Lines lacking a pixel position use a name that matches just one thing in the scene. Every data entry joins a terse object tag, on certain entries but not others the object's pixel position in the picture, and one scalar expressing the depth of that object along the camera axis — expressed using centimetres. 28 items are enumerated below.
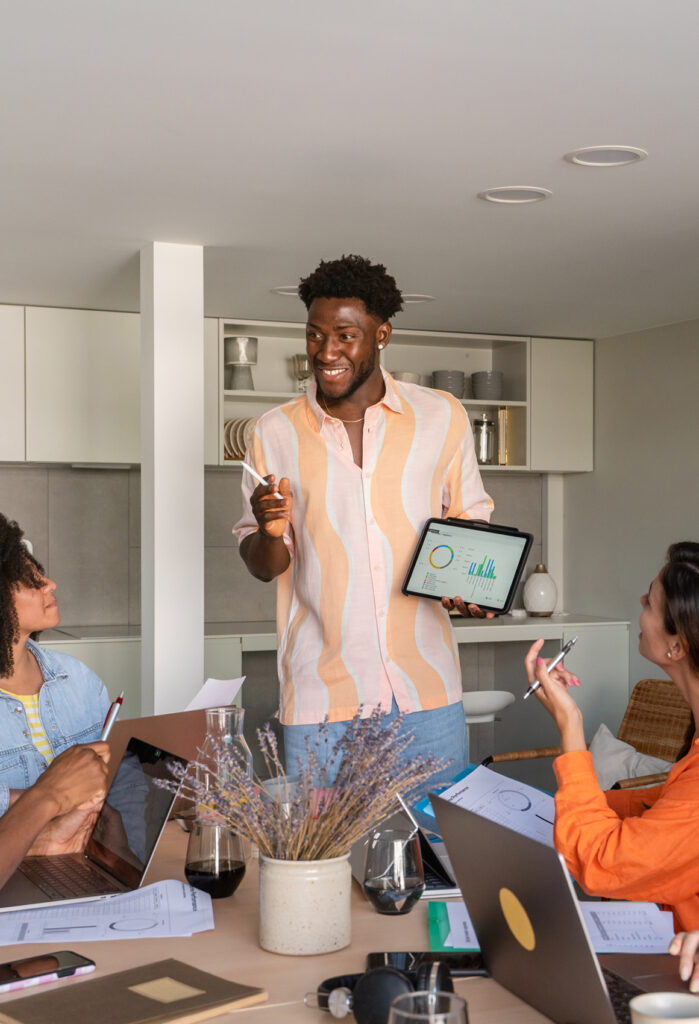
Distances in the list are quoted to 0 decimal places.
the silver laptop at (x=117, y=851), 164
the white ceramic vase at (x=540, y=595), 554
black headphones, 112
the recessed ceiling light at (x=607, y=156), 269
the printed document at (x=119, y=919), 148
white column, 368
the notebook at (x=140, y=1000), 120
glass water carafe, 169
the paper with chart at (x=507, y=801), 168
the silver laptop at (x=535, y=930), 109
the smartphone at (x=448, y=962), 134
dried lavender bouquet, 140
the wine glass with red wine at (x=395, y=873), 155
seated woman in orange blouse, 152
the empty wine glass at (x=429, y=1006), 89
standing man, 238
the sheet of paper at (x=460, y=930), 144
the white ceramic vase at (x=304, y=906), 140
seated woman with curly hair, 214
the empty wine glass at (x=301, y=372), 506
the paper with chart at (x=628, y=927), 144
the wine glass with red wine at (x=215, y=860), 164
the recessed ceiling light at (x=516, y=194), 301
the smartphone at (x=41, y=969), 130
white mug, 103
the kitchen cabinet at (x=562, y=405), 547
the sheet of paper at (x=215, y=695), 202
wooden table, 124
